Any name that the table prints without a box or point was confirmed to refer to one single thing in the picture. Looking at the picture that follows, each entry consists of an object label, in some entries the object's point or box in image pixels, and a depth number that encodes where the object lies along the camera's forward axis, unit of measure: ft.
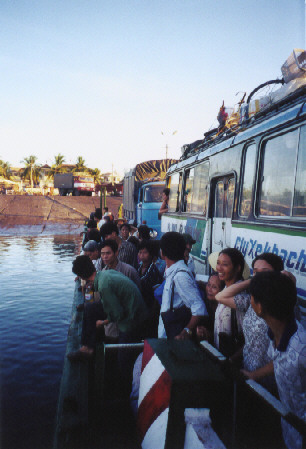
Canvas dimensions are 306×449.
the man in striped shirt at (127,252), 21.90
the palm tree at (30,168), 277.44
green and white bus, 13.01
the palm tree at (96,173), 271.08
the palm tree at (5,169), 255.78
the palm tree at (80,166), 277.64
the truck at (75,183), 170.19
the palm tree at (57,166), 282.56
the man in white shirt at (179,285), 10.68
